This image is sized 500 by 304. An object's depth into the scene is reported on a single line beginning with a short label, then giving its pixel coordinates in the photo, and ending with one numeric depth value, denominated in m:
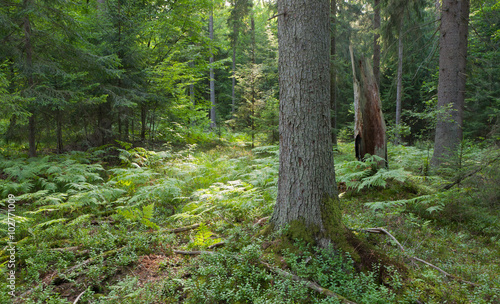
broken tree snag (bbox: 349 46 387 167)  6.19
